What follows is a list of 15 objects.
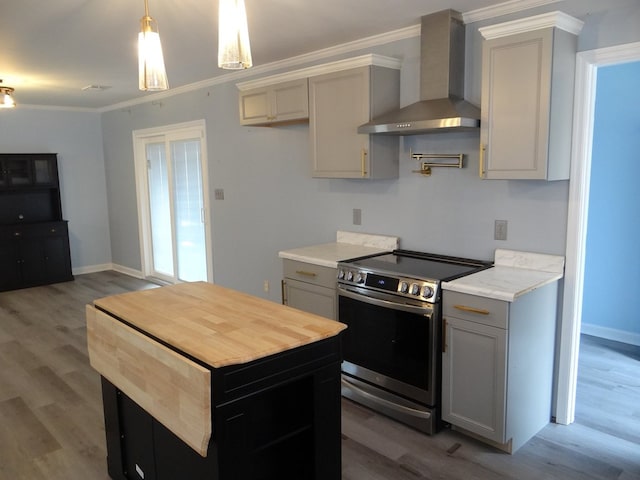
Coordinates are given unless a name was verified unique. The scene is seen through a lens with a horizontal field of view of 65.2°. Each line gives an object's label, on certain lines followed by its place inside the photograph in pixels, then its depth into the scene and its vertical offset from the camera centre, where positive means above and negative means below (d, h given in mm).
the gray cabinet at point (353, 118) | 3430 +383
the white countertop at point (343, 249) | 3537 -592
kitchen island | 1662 -767
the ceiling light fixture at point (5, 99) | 4934 +765
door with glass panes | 5910 -348
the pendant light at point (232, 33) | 1604 +452
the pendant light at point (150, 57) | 1870 +440
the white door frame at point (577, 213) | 2729 -252
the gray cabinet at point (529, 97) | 2619 +392
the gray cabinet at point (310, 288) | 3447 -820
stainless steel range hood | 3043 +565
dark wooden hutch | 6559 -636
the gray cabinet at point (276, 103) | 3863 +565
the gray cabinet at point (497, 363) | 2621 -1050
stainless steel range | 2879 -970
